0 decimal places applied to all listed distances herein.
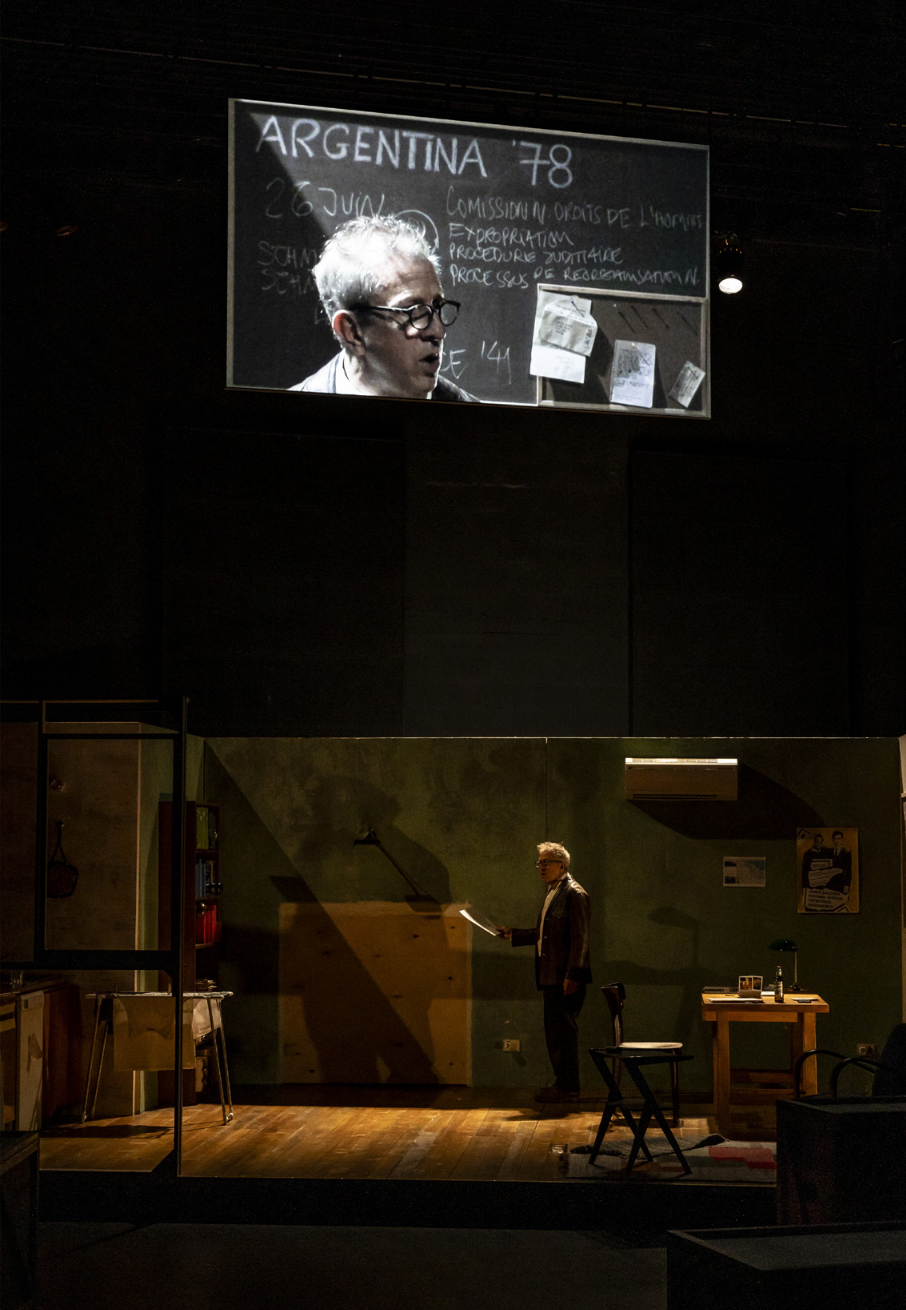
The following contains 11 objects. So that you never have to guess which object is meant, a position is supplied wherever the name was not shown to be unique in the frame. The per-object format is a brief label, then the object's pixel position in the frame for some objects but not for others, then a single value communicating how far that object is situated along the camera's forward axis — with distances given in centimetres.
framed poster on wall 931
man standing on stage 843
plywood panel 934
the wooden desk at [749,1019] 799
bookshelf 850
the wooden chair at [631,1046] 717
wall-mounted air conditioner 923
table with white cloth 765
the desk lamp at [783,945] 824
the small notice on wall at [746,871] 940
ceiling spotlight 943
